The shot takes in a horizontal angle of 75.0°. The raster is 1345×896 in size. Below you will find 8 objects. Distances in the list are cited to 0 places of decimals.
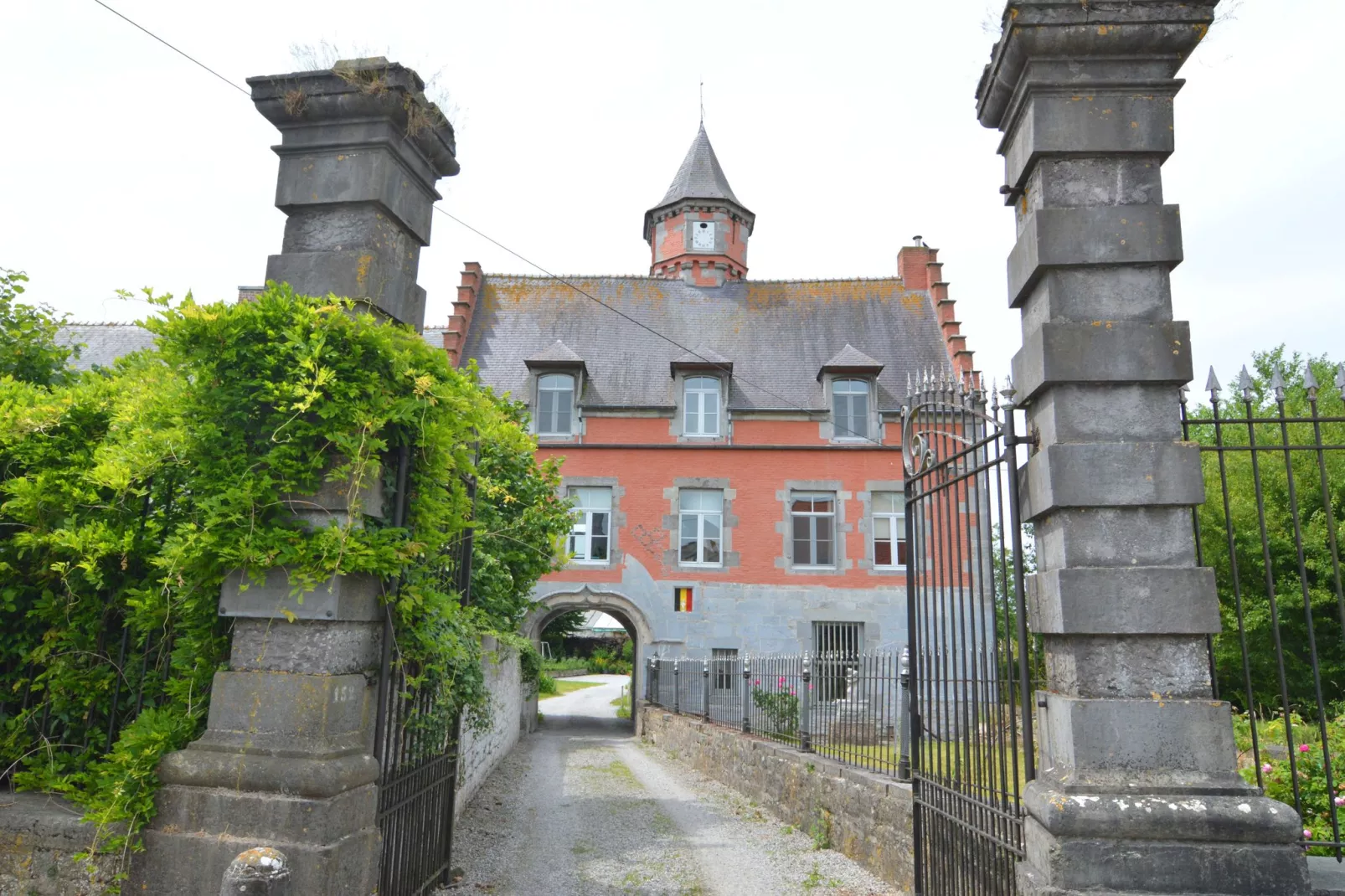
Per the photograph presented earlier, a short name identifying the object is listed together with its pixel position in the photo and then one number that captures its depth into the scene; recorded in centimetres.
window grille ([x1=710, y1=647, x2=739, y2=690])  1374
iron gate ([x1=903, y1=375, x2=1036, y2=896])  414
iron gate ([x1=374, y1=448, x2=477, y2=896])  441
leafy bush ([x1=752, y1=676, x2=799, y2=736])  1080
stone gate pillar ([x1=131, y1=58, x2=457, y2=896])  370
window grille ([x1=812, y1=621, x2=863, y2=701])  909
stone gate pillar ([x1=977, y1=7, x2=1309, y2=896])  354
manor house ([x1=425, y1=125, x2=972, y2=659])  1866
